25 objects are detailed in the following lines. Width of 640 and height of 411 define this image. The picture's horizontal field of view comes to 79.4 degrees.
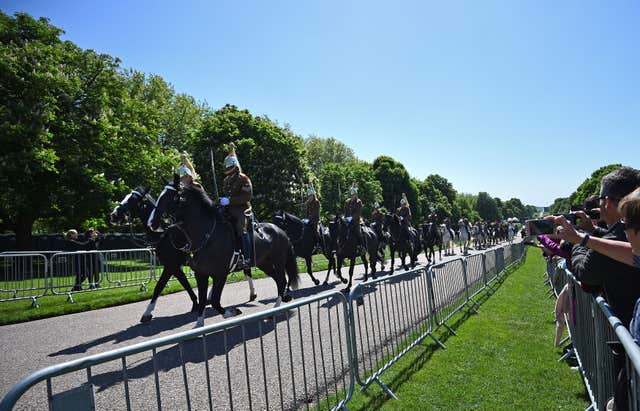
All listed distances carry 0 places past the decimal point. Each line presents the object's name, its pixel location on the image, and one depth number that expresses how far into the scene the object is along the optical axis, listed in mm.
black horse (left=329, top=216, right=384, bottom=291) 12102
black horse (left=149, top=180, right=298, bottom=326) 6992
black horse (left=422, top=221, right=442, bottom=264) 21891
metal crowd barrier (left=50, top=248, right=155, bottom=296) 10734
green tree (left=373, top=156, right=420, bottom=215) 65375
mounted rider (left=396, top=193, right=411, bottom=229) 16109
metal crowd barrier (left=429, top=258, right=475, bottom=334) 6961
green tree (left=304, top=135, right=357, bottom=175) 69375
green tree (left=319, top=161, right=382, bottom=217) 51722
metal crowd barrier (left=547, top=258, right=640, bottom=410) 2229
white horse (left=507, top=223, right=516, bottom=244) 40738
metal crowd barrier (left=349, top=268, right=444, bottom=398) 4500
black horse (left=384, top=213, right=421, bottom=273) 15719
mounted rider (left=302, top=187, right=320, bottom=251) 13039
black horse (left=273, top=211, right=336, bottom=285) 12773
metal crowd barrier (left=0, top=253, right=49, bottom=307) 10094
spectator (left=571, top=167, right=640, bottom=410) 2891
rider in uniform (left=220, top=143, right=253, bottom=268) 7617
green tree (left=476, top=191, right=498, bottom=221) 157950
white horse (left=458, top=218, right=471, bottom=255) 31359
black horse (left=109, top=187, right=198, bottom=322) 7590
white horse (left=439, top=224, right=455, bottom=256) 28562
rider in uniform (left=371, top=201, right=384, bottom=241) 16469
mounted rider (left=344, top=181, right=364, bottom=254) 12172
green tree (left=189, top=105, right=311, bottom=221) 33438
